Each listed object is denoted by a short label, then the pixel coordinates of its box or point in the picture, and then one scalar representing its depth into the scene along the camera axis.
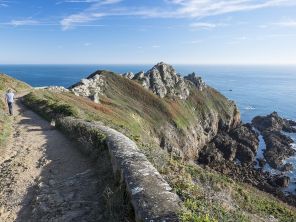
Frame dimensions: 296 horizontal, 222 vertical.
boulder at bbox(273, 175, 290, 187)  40.49
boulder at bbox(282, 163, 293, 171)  46.65
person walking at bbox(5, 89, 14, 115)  21.87
